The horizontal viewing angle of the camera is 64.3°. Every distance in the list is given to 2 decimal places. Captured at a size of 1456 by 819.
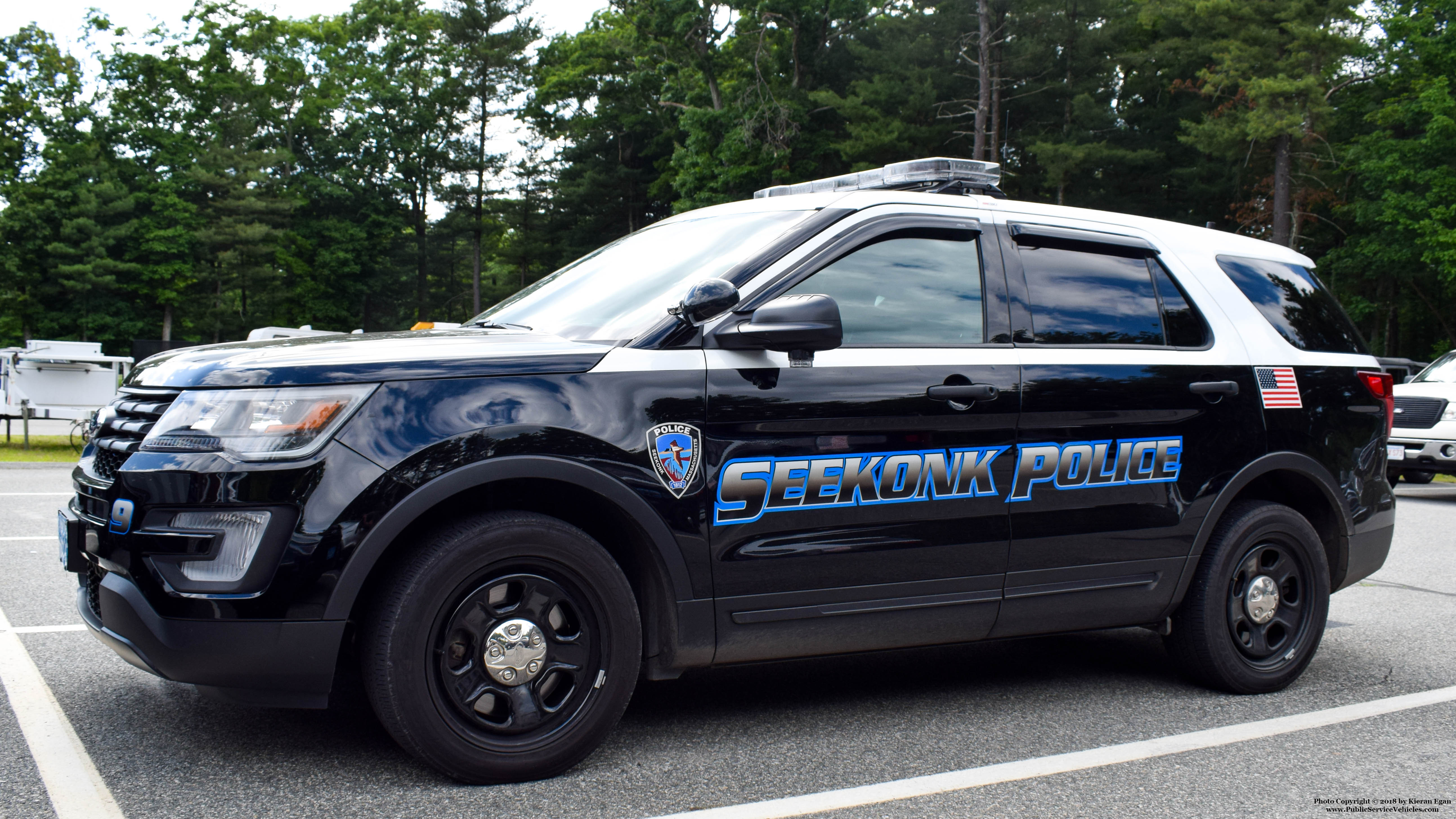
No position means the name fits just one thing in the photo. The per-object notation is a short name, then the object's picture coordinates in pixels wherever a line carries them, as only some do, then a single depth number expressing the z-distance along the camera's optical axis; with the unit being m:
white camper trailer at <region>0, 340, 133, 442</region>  16.41
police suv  3.18
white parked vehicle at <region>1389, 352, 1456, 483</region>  13.41
